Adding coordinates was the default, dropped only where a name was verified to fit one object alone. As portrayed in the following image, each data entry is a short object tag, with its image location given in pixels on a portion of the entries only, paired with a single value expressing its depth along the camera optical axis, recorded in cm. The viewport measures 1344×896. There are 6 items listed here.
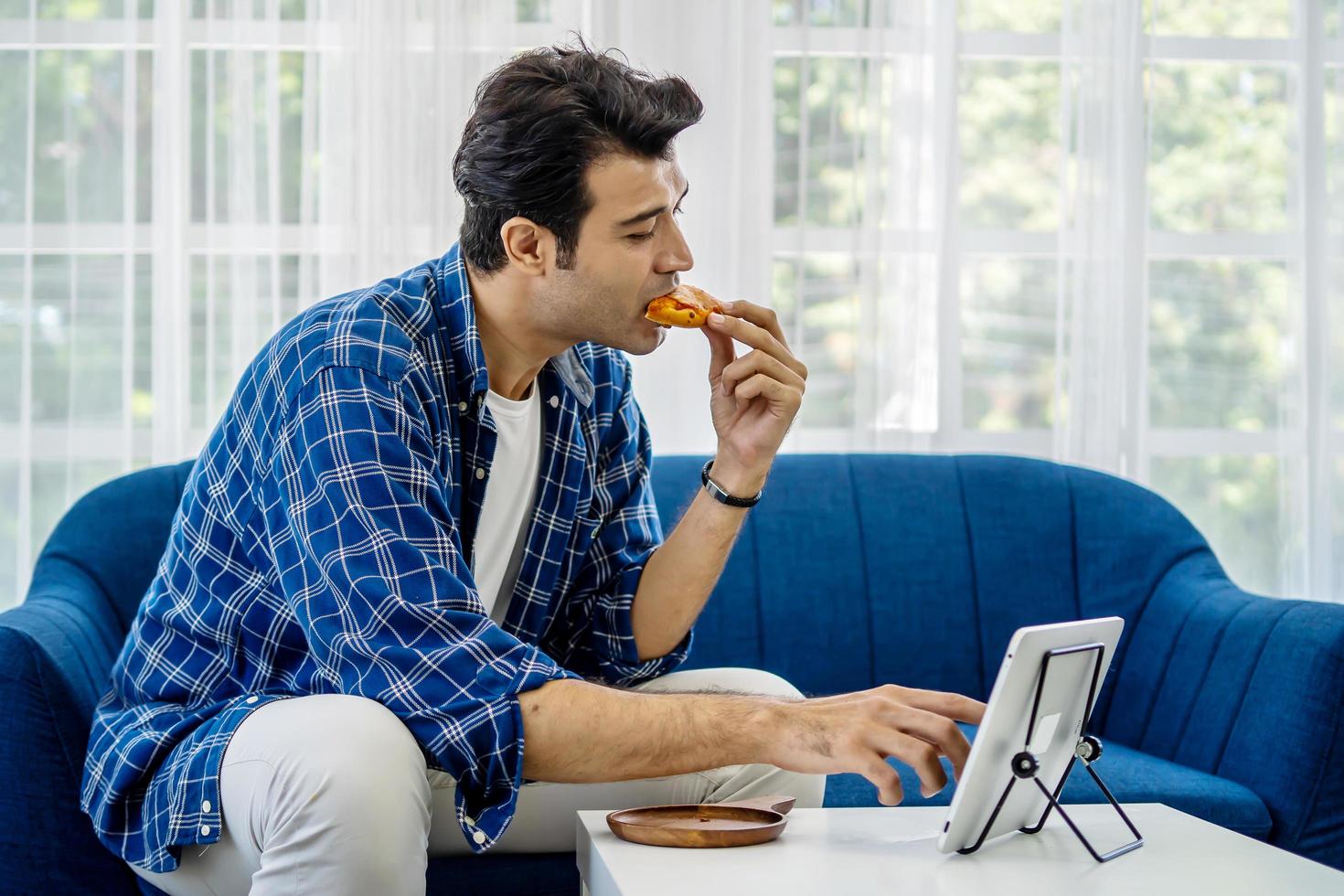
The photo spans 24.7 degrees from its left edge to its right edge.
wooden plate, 322
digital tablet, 314
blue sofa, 388
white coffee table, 312
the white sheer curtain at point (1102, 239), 472
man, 326
